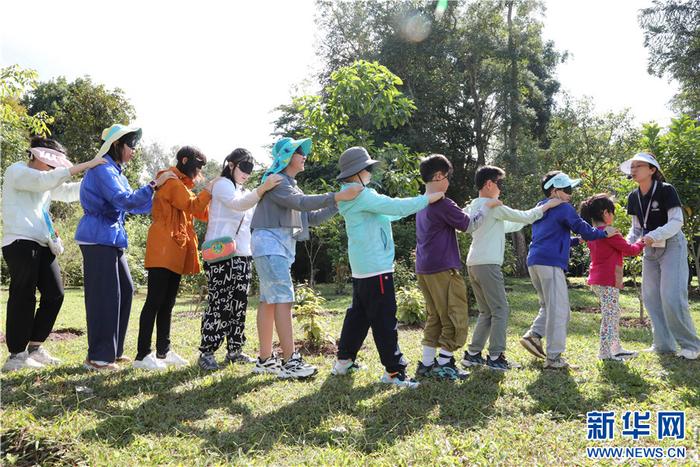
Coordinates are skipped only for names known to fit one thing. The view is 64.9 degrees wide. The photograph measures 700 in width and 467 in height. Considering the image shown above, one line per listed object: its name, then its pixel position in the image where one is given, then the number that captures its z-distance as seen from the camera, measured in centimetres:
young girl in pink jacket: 543
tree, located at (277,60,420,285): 617
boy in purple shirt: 455
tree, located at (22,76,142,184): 2605
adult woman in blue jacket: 447
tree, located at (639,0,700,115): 1886
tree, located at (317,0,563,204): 2286
